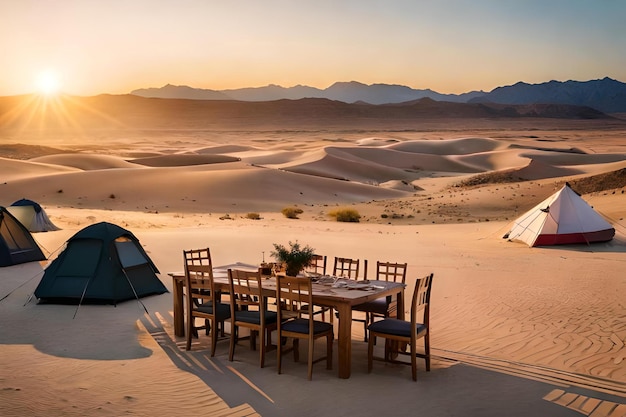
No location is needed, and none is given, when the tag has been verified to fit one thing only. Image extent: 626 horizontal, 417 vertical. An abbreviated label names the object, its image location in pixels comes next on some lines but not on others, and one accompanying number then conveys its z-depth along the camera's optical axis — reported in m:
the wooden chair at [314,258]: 10.37
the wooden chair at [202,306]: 9.70
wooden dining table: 8.67
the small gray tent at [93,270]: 13.02
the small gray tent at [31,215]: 22.94
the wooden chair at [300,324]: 8.68
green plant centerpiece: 9.88
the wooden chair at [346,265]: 11.06
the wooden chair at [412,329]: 8.59
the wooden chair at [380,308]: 10.14
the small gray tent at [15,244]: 16.98
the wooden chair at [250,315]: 9.08
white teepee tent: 21.09
